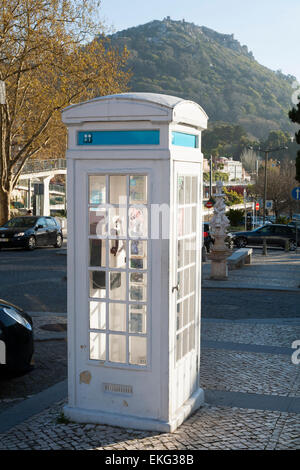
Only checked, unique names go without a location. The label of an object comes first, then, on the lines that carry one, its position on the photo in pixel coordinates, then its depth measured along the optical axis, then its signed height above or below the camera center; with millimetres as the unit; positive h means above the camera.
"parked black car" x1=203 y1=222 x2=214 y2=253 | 29297 -1414
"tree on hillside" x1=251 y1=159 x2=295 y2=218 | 63022 +1901
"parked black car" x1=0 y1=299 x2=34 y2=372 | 6754 -1417
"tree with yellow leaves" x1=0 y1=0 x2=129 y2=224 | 29141 +6652
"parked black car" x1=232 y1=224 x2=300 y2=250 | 31328 -1317
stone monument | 17547 -859
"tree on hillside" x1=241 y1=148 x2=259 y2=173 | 157500 +12121
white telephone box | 5570 -434
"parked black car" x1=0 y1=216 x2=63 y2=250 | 25734 -961
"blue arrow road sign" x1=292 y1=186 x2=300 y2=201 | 22219 +558
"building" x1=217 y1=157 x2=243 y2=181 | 139375 +9405
